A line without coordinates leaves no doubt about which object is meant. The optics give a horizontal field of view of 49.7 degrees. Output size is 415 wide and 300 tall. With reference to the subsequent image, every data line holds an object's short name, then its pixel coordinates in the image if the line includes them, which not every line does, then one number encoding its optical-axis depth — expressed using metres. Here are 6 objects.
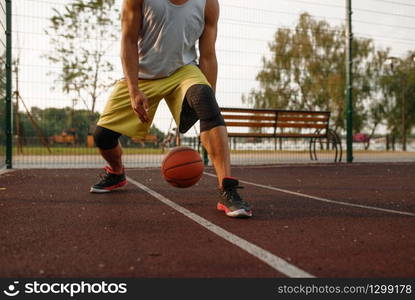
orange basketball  3.65
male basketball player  3.38
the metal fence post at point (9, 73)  7.37
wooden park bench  8.87
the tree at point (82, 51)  8.40
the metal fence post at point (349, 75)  10.21
